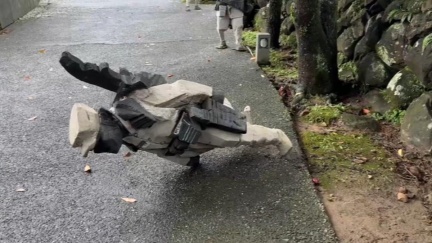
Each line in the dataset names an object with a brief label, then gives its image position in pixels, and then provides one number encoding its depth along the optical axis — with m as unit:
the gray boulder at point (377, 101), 5.17
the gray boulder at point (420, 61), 4.53
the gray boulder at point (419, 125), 4.25
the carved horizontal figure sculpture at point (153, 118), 2.98
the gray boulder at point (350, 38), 6.10
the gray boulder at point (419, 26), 4.69
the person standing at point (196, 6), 12.77
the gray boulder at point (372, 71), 5.40
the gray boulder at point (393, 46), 5.09
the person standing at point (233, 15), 7.37
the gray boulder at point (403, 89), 4.86
